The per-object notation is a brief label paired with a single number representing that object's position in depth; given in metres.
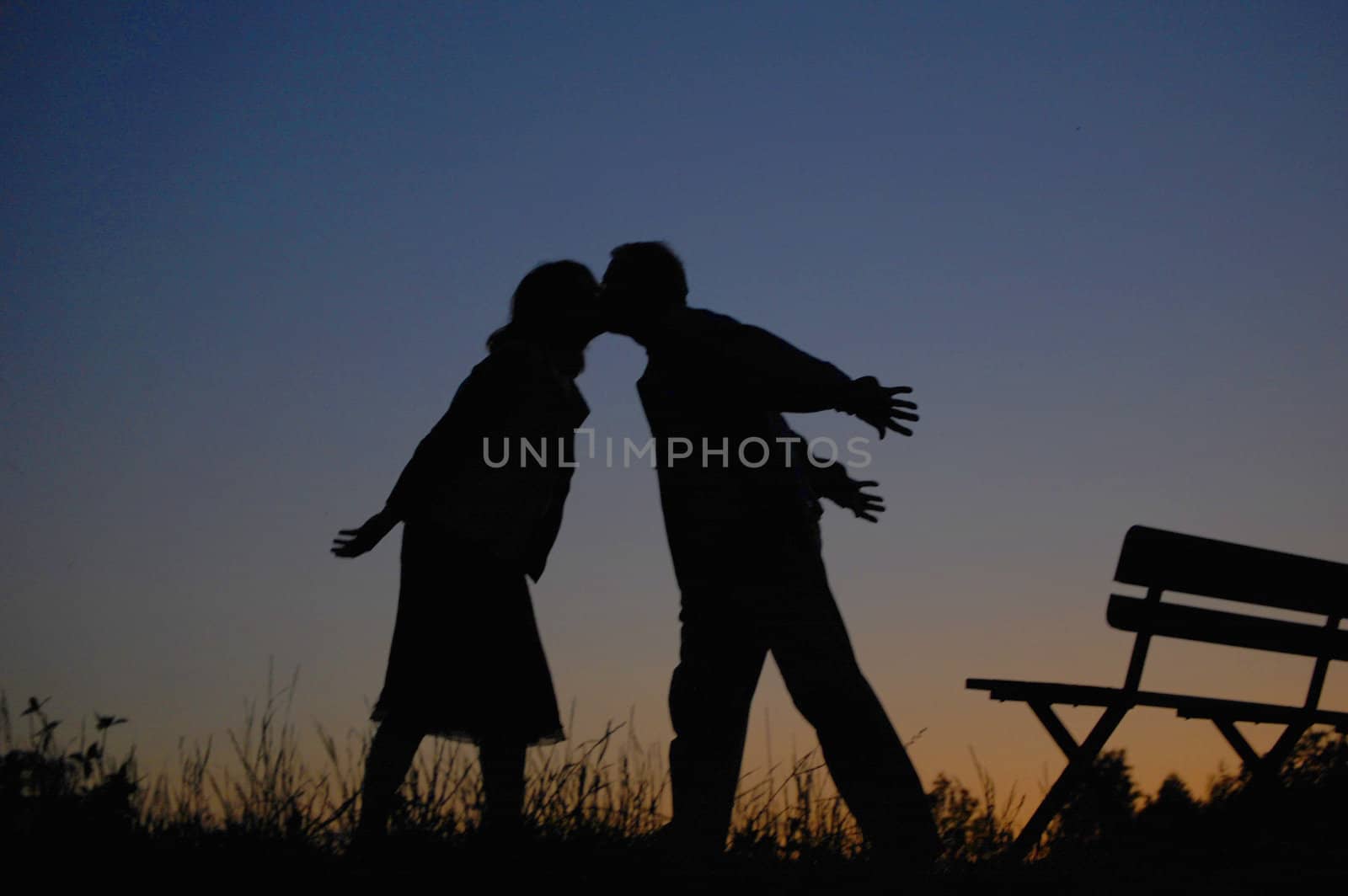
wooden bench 4.77
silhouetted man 3.89
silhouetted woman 4.25
